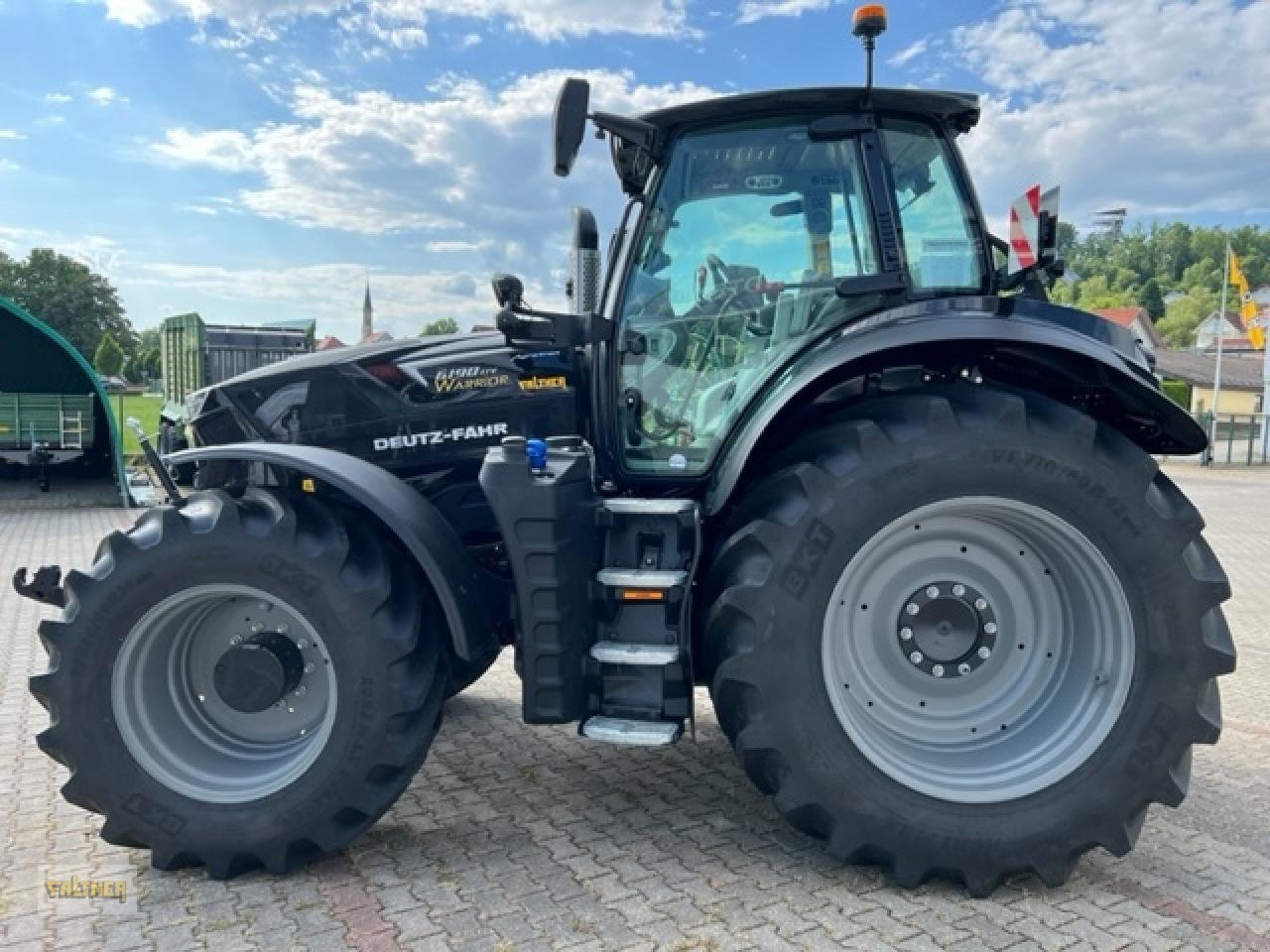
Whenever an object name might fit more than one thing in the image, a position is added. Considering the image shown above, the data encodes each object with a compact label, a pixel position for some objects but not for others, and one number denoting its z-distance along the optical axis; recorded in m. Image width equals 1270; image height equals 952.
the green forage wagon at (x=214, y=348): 16.66
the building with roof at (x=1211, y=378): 44.91
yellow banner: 27.75
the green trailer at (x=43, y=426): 14.70
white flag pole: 29.27
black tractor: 3.01
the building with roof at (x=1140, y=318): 56.56
